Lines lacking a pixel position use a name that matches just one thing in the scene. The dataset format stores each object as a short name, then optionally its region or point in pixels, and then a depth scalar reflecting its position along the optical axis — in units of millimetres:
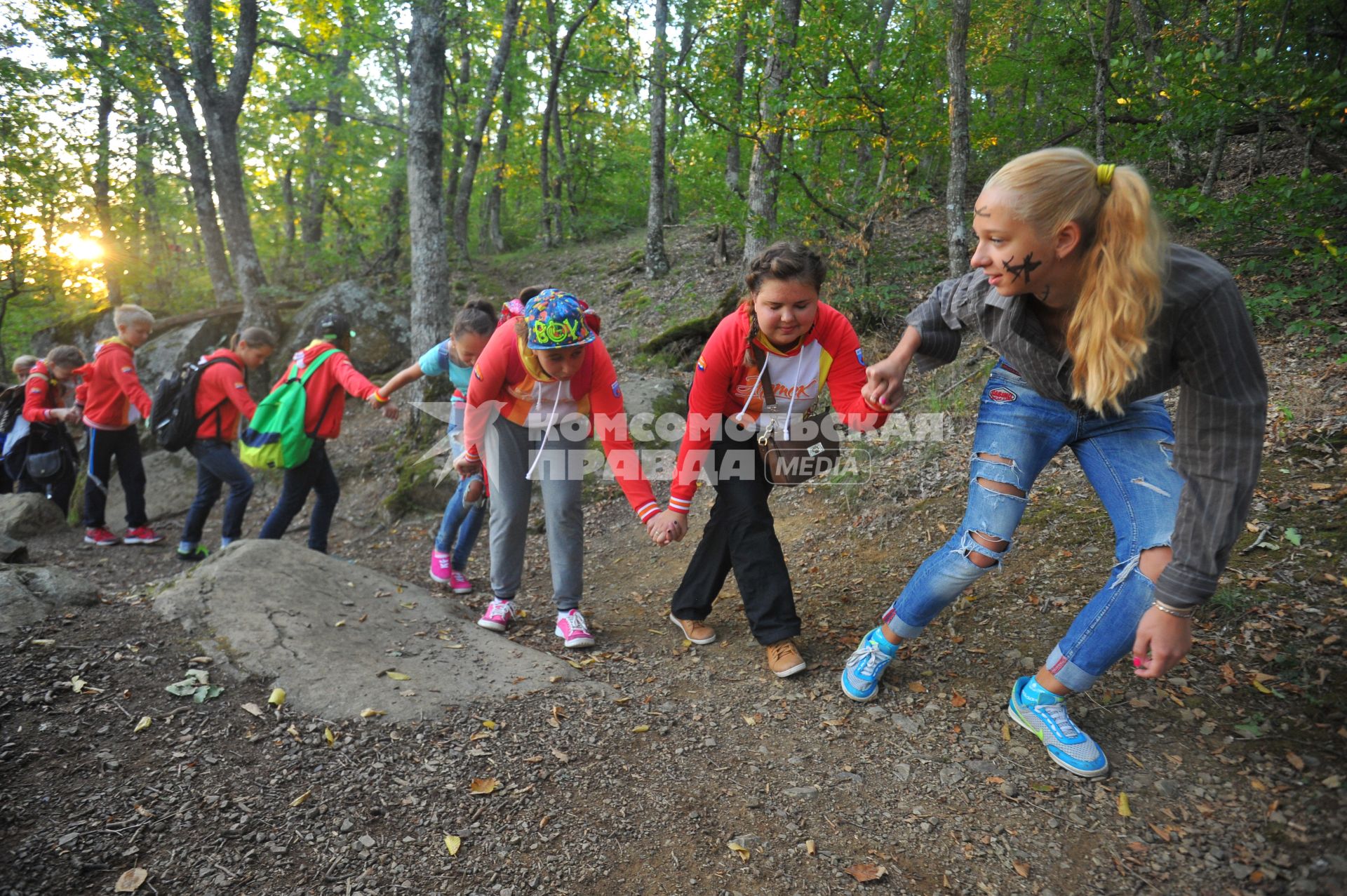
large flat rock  3178
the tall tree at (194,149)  10125
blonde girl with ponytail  1913
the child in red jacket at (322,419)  5602
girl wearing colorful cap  3551
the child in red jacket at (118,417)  6566
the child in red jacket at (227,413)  6039
